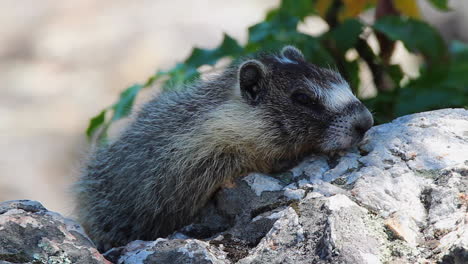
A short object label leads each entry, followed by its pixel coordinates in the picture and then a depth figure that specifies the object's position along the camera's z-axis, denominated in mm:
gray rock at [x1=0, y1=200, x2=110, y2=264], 7059
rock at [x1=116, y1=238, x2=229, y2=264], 7320
